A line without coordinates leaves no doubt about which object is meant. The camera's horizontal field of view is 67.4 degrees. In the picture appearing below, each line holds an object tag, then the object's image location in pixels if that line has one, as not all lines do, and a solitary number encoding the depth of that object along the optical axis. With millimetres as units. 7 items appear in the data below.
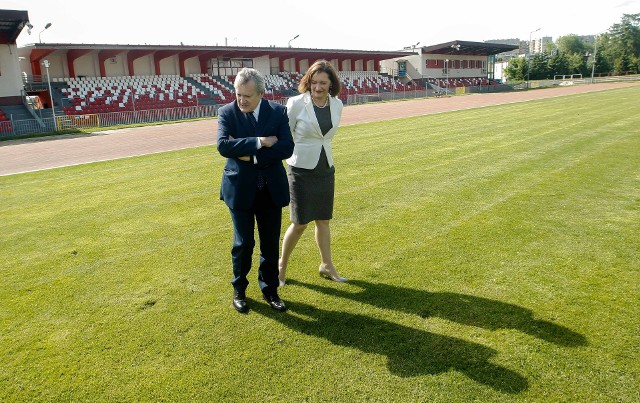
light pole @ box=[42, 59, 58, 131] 25017
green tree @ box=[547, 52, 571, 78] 87562
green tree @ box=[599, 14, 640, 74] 96094
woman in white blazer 4004
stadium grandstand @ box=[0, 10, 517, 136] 27656
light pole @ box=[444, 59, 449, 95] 67625
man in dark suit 3523
